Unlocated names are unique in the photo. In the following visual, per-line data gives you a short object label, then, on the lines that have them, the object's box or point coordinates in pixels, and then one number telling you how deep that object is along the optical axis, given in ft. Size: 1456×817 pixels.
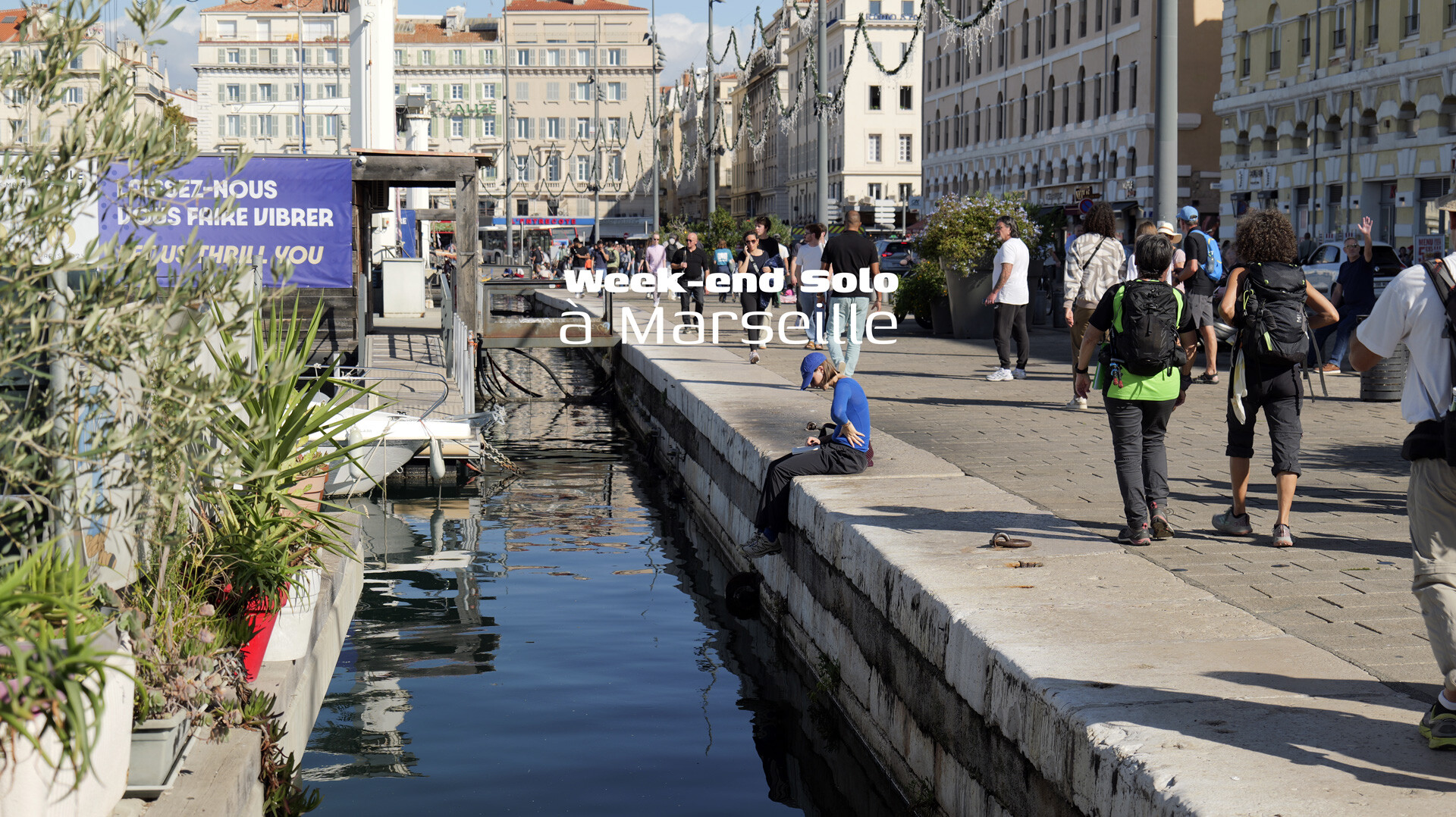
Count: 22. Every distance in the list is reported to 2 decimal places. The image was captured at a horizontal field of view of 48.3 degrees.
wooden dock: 51.24
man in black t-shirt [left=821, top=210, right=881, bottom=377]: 51.13
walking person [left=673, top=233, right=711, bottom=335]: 82.84
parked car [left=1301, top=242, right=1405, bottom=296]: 79.36
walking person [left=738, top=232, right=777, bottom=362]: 67.58
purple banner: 55.57
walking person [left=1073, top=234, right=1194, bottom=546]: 25.41
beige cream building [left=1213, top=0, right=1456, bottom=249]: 118.73
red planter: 20.38
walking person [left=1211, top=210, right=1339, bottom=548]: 25.81
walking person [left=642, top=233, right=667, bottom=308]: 117.19
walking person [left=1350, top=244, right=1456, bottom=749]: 15.21
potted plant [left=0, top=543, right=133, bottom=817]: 11.40
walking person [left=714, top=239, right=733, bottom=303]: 124.55
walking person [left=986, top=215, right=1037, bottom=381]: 51.13
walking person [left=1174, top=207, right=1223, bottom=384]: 47.02
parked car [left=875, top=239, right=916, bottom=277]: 133.49
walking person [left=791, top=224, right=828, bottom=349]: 56.80
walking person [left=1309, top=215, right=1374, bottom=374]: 57.00
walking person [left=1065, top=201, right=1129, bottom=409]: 45.44
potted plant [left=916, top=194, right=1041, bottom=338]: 71.36
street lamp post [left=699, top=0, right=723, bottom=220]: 144.69
